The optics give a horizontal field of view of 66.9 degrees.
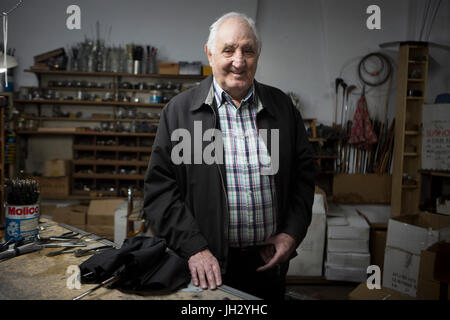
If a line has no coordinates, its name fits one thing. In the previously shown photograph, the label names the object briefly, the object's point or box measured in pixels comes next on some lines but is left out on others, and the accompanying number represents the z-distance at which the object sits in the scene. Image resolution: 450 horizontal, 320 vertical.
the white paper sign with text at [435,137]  3.50
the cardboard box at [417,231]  2.65
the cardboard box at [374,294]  2.14
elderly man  1.37
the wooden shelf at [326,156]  4.21
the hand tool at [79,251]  1.30
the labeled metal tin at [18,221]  1.36
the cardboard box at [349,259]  3.42
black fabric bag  1.03
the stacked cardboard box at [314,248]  3.47
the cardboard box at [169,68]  4.40
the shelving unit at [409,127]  3.82
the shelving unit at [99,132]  4.43
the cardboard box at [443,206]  2.95
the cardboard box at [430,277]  2.04
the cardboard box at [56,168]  4.30
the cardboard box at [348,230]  3.43
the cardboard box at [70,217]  3.95
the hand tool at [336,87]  4.52
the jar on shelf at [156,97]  4.49
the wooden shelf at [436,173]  3.45
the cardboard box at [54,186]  4.33
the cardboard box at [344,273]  3.40
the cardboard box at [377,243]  3.55
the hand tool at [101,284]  0.98
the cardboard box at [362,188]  4.28
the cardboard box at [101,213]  3.95
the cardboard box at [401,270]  2.70
